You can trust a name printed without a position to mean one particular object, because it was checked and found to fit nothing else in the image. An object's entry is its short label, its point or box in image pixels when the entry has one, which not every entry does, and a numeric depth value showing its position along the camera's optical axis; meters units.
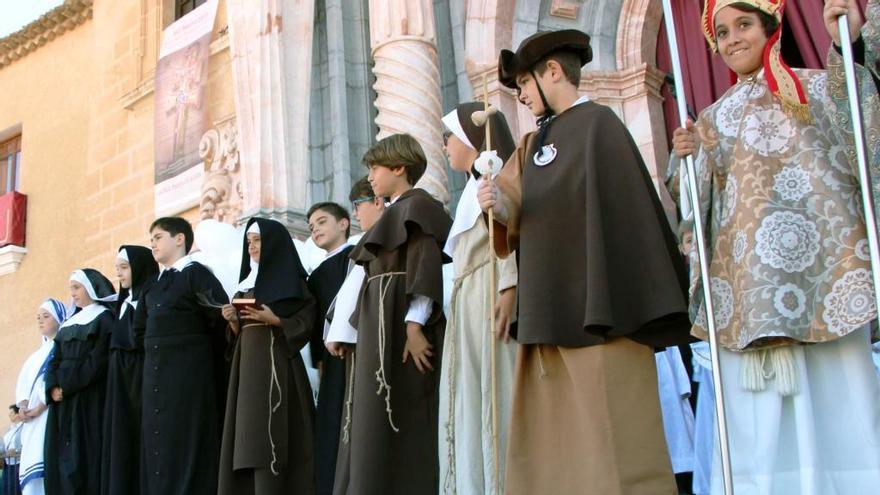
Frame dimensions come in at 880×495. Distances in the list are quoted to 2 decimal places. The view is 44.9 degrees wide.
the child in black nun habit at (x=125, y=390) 6.13
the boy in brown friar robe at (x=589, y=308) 3.33
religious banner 10.17
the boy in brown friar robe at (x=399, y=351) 4.52
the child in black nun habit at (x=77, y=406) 6.59
